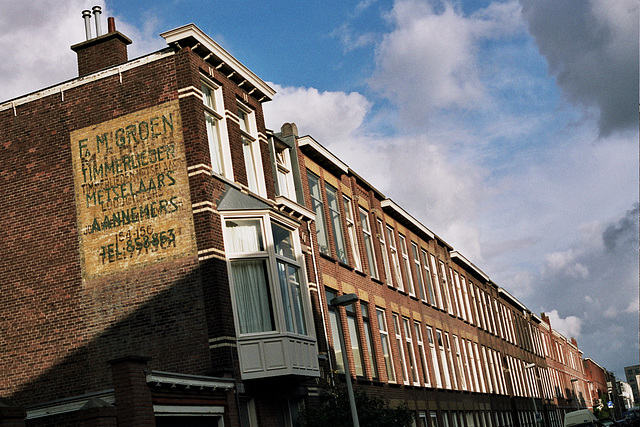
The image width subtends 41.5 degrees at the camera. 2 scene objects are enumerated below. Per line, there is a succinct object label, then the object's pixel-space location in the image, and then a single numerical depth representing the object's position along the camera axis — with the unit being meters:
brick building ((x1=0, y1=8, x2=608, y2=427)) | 19.52
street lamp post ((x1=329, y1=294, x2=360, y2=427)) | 18.50
